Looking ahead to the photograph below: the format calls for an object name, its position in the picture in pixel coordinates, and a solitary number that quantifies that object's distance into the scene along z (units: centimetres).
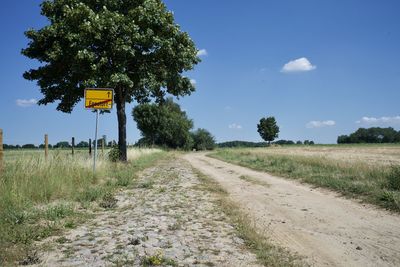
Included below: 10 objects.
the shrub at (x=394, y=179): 1248
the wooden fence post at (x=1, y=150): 1138
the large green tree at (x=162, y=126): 6869
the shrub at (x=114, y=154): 2330
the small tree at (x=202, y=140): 10212
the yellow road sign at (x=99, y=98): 1540
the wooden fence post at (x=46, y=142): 1759
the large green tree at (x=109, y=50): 2061
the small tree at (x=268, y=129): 11494
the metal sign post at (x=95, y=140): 1521
